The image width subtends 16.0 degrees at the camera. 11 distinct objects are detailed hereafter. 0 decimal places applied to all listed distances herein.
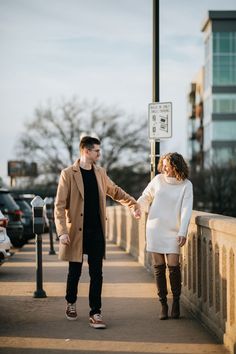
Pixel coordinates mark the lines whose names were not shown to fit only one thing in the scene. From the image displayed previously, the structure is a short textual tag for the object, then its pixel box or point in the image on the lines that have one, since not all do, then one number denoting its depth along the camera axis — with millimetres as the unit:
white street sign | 13875
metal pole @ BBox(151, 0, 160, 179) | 15094
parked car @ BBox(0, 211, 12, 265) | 12828
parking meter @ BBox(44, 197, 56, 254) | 20047
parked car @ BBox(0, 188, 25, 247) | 19531
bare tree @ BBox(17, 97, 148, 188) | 70250
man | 8555
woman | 8727
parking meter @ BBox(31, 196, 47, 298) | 10836
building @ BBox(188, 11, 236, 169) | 76875
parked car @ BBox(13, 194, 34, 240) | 27519
